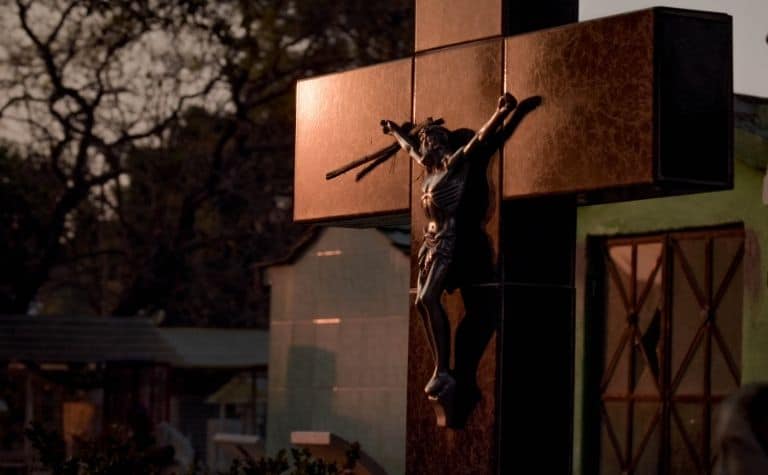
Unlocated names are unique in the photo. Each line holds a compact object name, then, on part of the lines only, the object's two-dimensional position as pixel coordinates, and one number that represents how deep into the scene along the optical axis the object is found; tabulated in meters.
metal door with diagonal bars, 10.52
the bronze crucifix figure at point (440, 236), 6.30
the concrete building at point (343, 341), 15.20
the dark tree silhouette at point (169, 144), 30.48
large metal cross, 5.70
